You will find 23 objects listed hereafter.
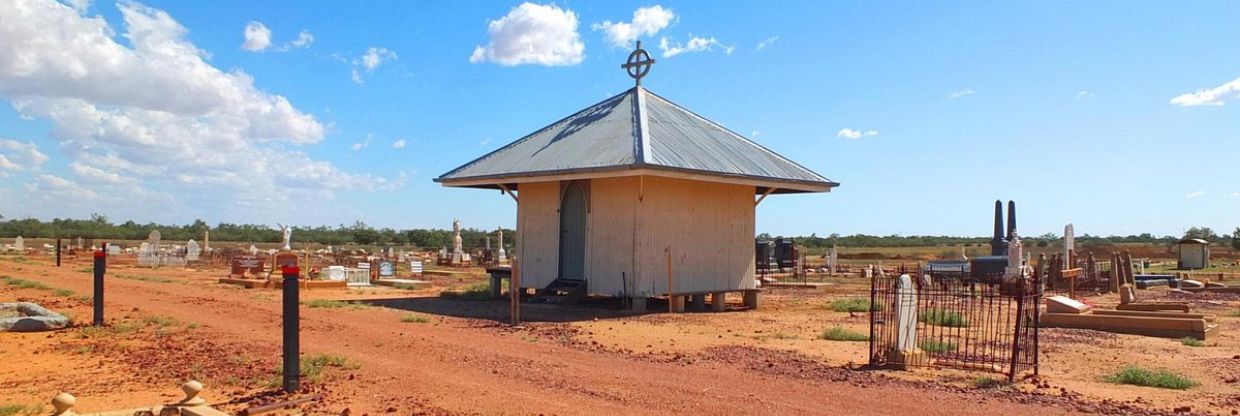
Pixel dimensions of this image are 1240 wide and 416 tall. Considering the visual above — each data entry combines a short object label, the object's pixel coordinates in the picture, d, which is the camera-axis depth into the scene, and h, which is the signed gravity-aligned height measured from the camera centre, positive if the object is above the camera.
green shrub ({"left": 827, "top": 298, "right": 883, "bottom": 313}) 18.79 -1.55
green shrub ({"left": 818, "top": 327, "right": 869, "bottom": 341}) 12.95 -1.49
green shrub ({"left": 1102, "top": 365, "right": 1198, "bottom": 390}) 9.06 -1.47
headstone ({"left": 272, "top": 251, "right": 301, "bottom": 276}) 25.51 -0.88
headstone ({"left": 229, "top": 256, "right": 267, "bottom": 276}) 27.94 -1.18
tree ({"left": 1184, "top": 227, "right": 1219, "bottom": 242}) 102.31 +0.32
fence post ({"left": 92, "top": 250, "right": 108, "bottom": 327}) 13.64 -0.87
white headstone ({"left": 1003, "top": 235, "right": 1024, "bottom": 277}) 24.61 -0.65
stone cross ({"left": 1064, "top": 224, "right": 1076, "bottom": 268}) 26.00 -0.27
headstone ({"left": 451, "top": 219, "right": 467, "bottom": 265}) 43.00 -0.92
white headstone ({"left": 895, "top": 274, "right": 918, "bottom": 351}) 10.00 -0.94
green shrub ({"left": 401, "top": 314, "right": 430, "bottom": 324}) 14.56 -1.48
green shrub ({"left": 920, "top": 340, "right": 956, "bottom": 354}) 11.20 -1.45
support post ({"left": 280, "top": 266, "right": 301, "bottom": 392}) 7.92 -0.97
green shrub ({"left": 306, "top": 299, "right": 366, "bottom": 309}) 17.23 -1.48
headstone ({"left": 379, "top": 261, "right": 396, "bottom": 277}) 31.55 -1.39
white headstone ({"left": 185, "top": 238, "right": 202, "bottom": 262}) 41.41 -1.11
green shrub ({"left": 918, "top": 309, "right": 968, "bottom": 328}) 15.43 -1.50
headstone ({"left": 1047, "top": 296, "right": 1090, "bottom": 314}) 15.59 -1.24
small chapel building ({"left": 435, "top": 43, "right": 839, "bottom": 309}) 17.22 +0.69
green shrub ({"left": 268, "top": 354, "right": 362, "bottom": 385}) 8.73 -1.41
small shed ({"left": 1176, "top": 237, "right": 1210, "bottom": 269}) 45.93 -0.89
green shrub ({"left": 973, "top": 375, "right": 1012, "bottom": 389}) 8.77 -1.46
